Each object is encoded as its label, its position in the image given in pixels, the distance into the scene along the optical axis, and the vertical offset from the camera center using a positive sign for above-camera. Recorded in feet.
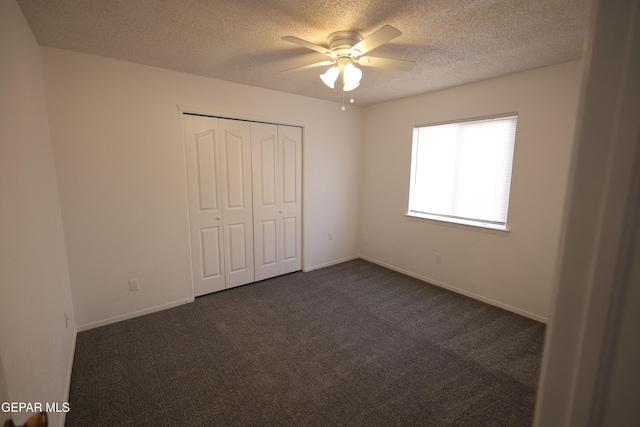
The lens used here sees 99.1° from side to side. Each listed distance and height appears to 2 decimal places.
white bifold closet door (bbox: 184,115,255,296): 10.08 -1.02
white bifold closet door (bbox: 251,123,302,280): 11.62 -0.99
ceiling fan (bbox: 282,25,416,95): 6.42 +2.85
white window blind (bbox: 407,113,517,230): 9.96 +0.25
